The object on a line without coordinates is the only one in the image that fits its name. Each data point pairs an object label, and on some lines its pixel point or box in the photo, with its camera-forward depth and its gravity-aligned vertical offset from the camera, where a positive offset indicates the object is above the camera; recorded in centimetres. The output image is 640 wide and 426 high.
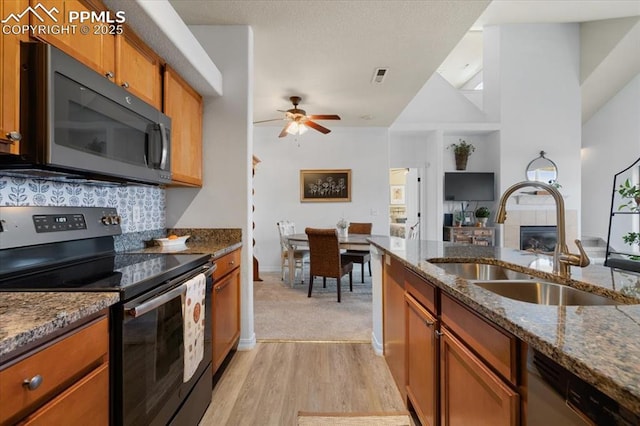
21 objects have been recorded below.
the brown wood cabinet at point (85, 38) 112 +74
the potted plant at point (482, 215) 573 -6
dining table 373 -41
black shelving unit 534 -17
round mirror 562 +80
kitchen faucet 115 -16
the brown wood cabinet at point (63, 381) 63 -41
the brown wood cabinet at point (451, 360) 81 -53
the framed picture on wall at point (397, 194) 902 +53
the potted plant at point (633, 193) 299 +20
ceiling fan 385 +117
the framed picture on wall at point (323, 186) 570 +48
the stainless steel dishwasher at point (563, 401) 46 -34
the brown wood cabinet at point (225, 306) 188 -65
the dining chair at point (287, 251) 448 -61
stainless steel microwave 102 +36
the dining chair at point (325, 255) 365 -54
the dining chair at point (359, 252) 422 -62
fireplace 561 -47
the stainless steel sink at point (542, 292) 106 -32
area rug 159 -112
